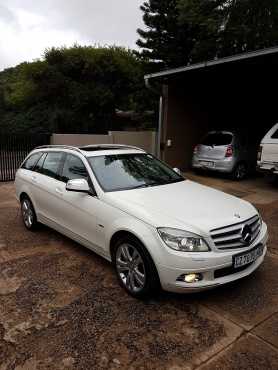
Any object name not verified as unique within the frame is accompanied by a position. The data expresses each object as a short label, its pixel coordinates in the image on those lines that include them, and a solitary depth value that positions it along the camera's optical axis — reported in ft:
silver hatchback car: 34.94
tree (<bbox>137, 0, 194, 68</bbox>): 68.49
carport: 37.82
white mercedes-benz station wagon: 11.12
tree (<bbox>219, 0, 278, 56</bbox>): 46.34
